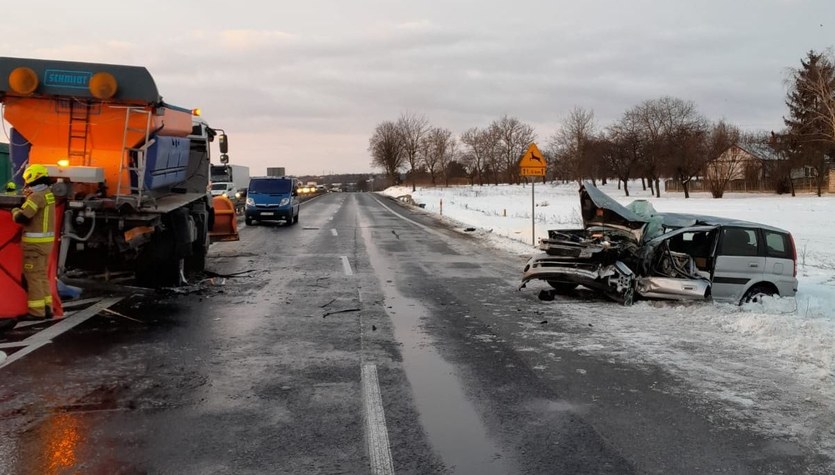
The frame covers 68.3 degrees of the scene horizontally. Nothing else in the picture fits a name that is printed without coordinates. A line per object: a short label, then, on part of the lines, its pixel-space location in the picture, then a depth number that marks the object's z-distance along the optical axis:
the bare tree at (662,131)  69.94
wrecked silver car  9.20
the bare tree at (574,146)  92.37
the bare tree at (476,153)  112.21
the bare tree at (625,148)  76.94
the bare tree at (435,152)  109.00
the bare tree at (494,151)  110.75
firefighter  7.09
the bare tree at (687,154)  67.06
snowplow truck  8.09
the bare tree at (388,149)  113.38
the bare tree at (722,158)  65.19
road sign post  19.61
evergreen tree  43.60
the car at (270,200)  26.47
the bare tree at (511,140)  109.44
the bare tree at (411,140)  111.56
